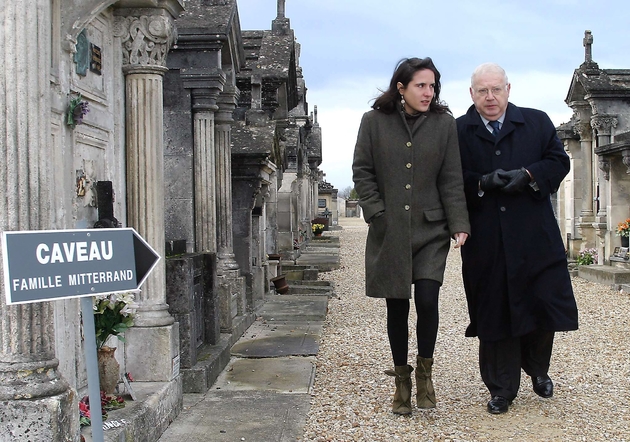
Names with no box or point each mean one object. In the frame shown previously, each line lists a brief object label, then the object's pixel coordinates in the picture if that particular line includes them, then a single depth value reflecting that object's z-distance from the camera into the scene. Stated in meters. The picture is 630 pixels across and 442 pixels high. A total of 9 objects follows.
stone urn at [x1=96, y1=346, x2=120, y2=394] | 4.68
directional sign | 2.64
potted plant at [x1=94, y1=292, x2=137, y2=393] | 4.52
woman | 4.89
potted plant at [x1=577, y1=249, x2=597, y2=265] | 16.69
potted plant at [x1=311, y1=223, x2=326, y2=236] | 32.38
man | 5.03
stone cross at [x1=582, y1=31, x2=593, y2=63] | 17.41
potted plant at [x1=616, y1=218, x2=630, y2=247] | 14.31
